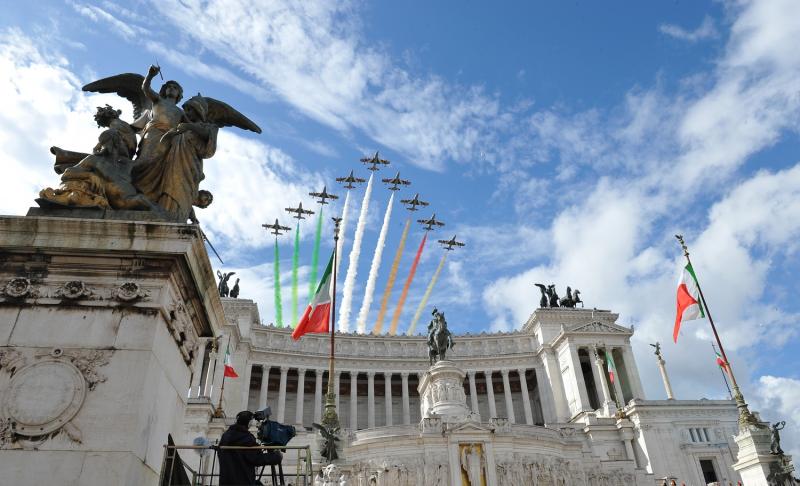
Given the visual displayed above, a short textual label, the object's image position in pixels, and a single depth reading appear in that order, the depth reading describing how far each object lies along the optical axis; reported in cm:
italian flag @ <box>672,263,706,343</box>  3039
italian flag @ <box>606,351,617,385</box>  5538
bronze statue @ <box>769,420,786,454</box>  2445
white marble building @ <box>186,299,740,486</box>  3112
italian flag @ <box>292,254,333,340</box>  3250
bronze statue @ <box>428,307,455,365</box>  3778
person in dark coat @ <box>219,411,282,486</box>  620
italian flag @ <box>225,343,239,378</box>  3884
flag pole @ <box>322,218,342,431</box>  2831
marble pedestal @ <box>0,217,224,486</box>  550
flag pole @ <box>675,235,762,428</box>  2494
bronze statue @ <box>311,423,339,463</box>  2822
